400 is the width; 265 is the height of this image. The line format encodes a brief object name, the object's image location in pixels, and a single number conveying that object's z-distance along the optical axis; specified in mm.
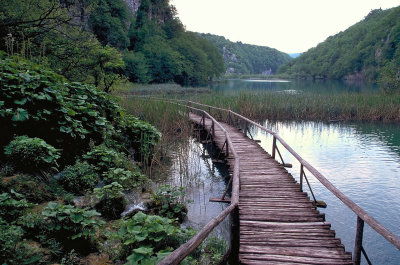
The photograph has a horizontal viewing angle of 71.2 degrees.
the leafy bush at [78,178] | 5125
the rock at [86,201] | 4770
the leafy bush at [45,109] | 4773
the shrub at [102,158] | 6143
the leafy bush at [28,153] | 4438
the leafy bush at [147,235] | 3590
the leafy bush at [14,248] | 2746
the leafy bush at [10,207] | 3416
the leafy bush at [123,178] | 5824
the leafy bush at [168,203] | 5380
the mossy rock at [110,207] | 4949
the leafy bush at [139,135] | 8406
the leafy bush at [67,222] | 3475
